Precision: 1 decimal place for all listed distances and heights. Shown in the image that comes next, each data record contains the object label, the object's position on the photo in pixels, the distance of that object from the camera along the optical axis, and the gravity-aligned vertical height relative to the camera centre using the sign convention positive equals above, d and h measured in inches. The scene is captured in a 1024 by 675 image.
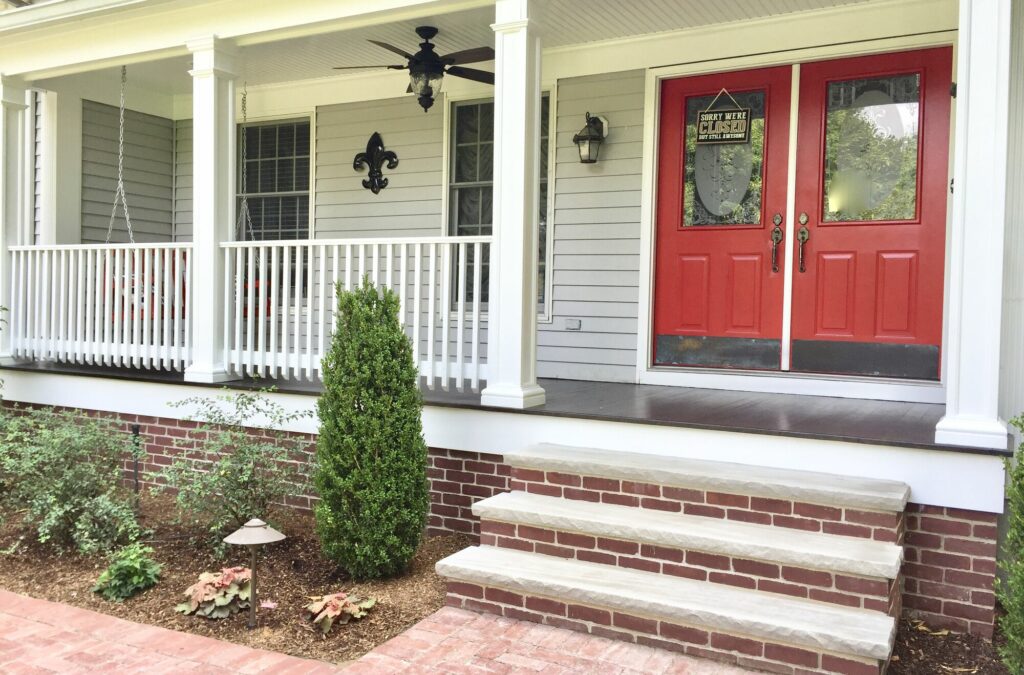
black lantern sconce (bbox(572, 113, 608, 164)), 233.6 +49.9
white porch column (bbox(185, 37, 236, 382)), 214.4 +29.7
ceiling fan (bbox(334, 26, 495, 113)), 228.4 +65.9
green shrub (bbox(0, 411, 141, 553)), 170.2 -38.0
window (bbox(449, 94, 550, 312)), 260.5 +44.8
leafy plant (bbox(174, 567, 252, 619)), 138.3 -47.1
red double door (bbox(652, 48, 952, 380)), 197.3 +25.4
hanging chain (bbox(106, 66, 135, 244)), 268.7 +52.8
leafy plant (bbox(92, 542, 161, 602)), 148.3 -47.7
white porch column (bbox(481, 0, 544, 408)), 175.0 +23.8
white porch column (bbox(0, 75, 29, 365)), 252.2 +38.1
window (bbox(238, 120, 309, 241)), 294.4 +46.9
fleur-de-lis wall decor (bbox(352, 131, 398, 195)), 274.5 +49.4
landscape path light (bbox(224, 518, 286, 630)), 129.0 -34.9
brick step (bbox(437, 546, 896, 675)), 110.5 -41.6
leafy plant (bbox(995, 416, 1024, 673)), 102.4 -31.6
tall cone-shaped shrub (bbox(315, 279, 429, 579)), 148.4 -24.1
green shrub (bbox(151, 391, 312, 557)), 168.6 -34.9
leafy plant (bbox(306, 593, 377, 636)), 130.6 -47.1
